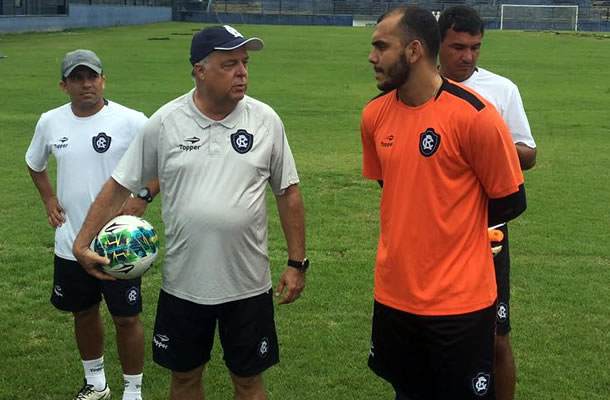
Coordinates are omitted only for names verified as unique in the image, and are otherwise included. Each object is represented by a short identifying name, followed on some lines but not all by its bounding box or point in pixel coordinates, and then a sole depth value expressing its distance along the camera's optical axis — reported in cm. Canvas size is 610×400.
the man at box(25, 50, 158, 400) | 488
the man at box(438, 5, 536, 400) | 421
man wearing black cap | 399
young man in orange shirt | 348
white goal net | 7162
